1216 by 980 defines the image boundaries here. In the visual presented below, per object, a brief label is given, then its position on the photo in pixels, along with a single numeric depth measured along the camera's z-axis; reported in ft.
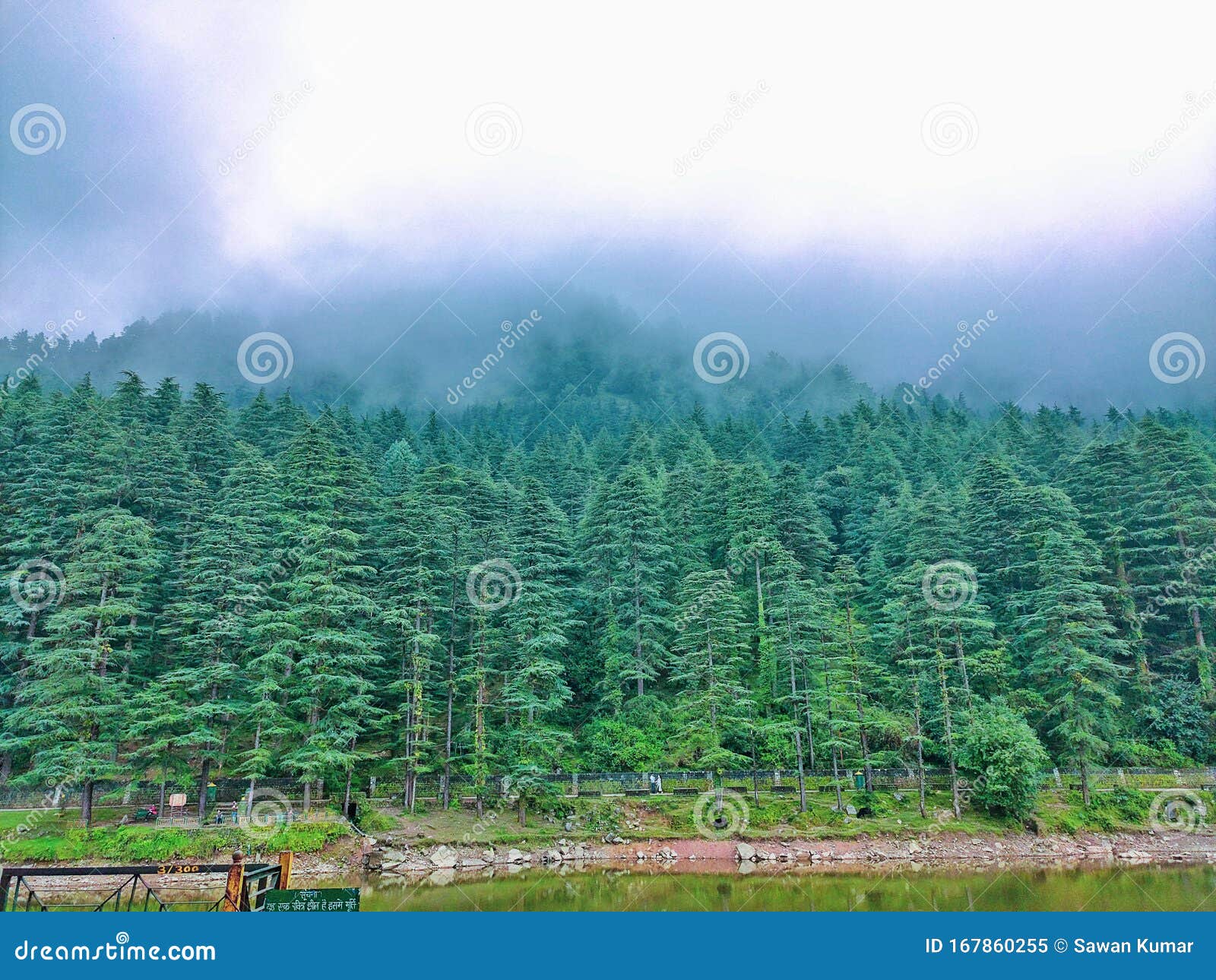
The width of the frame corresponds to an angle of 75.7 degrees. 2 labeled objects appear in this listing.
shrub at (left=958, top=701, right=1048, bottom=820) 104.94
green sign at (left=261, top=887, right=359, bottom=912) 53.11
